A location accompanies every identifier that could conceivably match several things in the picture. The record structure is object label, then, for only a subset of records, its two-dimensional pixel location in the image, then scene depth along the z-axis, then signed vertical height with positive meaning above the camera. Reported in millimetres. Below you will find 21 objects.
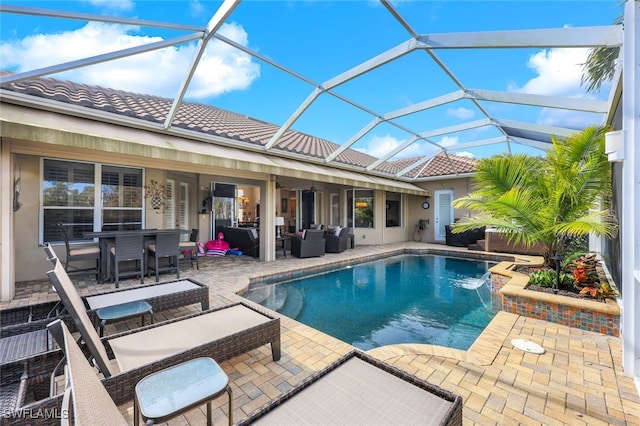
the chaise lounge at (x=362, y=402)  1919 -1410
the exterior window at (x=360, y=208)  16438 +339
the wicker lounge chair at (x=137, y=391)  1217 -1127
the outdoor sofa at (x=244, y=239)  11934 -1148
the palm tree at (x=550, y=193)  5242 +413
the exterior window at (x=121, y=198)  8555 +510
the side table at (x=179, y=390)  1811 -1257
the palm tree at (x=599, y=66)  4702 +2693
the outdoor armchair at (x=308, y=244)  11609 -1273
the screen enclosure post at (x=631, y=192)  3076 +232
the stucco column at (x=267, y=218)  10625 -156
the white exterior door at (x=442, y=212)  17125 +91
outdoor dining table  7243 -1015
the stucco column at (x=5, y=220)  5613 -106
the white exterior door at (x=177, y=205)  11734 +396
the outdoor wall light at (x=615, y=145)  3270 +815
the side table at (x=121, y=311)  3654 -1341
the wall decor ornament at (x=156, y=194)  9422 +720
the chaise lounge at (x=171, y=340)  2406 -1451
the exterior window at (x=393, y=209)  17234 +284
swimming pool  5211 -2213
